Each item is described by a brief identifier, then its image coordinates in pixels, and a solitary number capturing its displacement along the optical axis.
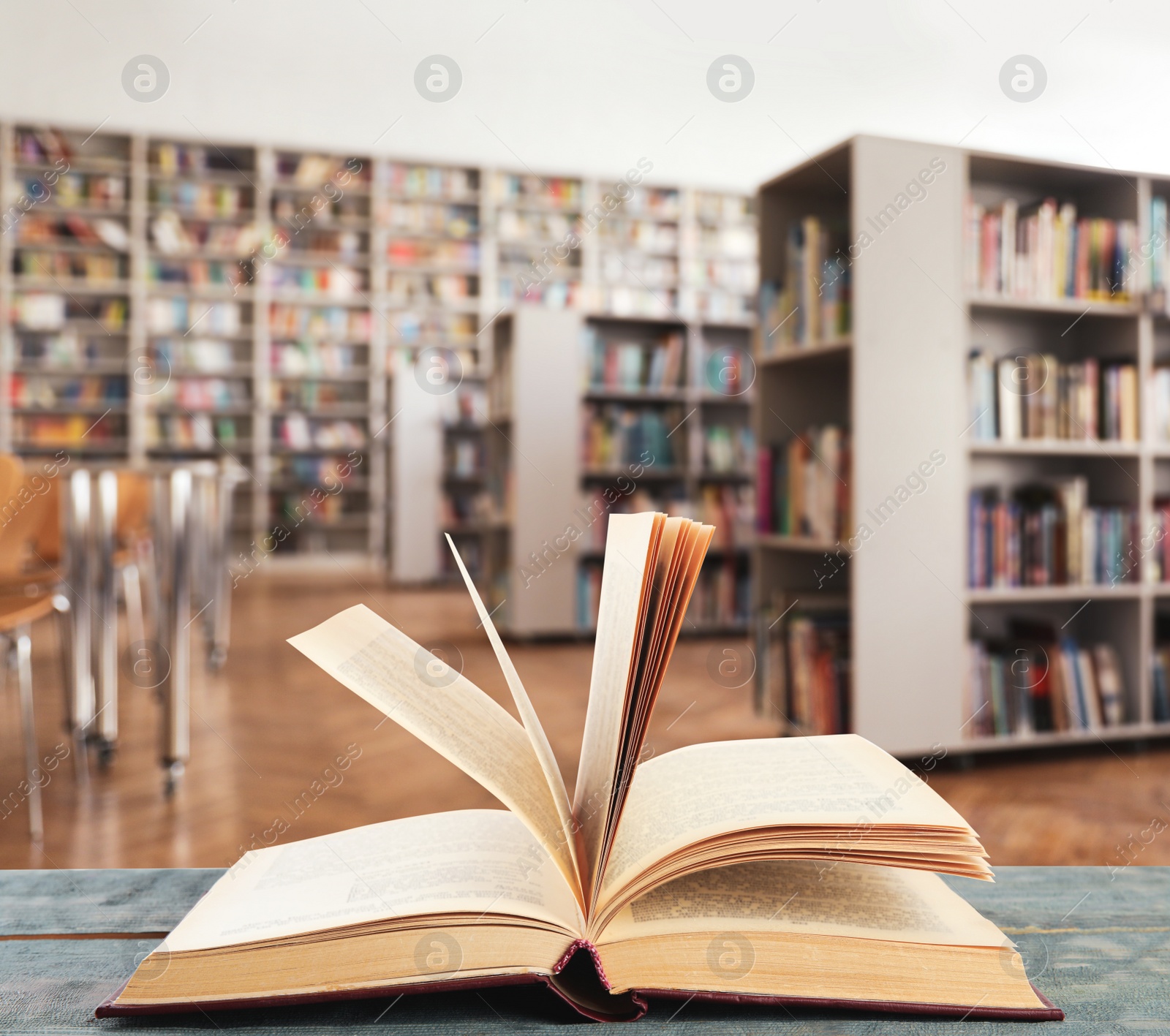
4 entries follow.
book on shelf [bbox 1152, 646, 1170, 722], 2.51
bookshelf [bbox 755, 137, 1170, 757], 2.21
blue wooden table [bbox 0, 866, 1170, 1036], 0.37
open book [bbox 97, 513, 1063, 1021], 0.38
